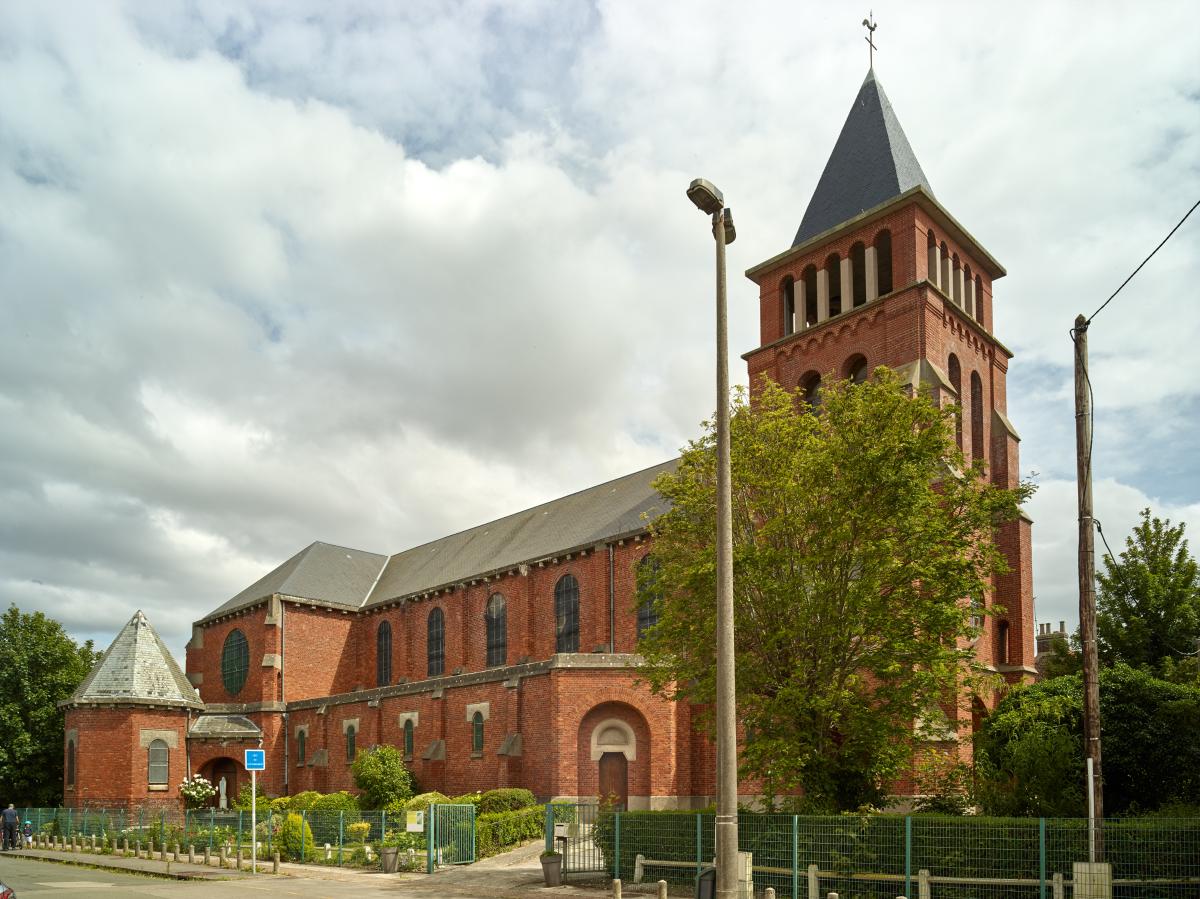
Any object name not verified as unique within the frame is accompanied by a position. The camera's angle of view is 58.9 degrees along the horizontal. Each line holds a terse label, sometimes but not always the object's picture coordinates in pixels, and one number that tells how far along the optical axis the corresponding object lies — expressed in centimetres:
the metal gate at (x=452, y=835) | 2736
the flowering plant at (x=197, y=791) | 4681
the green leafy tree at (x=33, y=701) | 5350
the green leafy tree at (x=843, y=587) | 2094
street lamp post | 1241
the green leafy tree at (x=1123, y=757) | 2169
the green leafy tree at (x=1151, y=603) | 3288
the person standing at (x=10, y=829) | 4083
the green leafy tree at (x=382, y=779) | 3947
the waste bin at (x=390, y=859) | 2727
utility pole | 1620
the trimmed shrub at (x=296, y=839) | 3072
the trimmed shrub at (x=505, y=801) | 3216
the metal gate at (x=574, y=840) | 2400
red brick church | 3397
